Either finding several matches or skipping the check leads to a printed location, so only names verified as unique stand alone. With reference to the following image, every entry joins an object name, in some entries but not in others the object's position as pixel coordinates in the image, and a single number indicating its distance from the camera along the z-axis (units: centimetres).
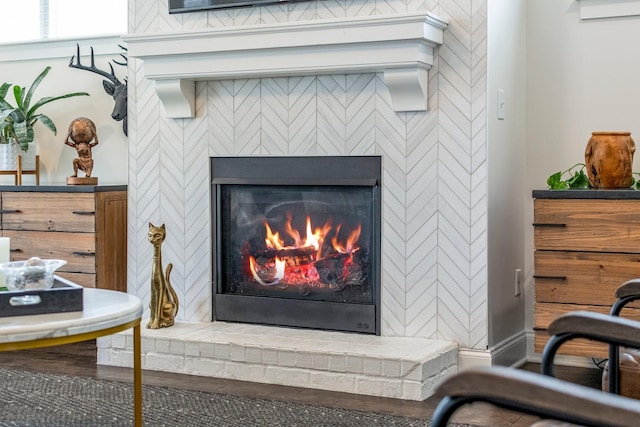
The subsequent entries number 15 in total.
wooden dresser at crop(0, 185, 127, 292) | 424
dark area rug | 300
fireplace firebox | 375
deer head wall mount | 457
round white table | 219
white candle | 271
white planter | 471
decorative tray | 236
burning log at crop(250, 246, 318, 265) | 387
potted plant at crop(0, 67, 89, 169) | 476
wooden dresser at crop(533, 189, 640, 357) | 324
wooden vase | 342
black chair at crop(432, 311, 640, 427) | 113
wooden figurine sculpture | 455
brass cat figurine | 388
